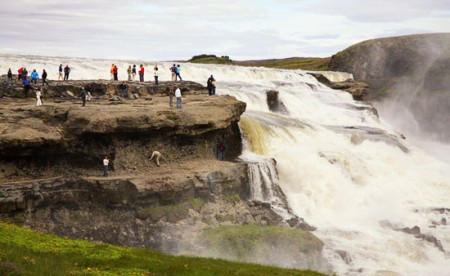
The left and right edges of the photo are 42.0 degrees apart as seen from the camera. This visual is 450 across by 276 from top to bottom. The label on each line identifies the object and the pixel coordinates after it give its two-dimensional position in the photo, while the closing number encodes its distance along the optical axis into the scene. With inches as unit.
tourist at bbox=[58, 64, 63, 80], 2074.9
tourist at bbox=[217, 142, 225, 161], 1792.6
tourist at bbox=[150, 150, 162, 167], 1611.7
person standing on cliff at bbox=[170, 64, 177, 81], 2201.0
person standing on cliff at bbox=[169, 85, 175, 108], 1727.2
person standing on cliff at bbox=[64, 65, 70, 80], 2058.1
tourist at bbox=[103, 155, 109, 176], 1493.6
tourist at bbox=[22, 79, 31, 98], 1690.5
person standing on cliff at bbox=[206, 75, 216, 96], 2020.2
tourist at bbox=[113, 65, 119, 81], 2073.1
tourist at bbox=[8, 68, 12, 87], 1729.8
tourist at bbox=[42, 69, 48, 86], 1780.1
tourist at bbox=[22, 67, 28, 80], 1709.5
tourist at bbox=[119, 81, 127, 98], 1876.2
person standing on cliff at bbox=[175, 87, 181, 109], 1688.9
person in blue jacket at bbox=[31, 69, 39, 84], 1814.7
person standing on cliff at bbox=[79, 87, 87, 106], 1593.1
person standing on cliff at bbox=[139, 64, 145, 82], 2176.4
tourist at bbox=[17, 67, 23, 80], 1824.4
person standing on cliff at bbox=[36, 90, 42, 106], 1553.9
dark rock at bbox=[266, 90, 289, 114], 2489.7
